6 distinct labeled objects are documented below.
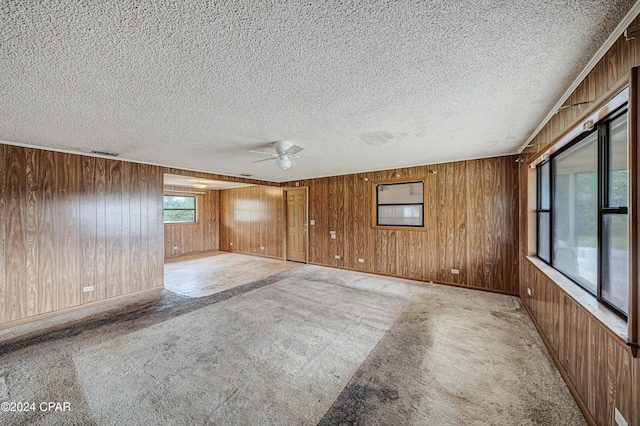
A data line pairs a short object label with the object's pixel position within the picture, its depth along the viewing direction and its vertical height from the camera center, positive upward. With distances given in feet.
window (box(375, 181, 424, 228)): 16.03 +0.50
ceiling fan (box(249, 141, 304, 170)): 9.92 +2.68
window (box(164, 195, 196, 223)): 25.53 +0.37
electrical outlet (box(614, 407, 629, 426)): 4.04 -3.69
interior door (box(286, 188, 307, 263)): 22.15 -1.27
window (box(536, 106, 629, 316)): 4.93 -0.04
